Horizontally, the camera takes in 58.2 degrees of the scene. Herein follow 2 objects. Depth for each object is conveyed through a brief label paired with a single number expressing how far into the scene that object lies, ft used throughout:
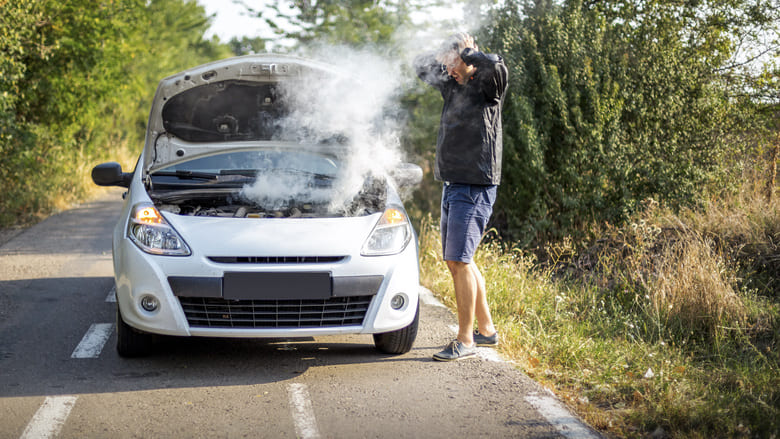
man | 14.55
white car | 13.08
